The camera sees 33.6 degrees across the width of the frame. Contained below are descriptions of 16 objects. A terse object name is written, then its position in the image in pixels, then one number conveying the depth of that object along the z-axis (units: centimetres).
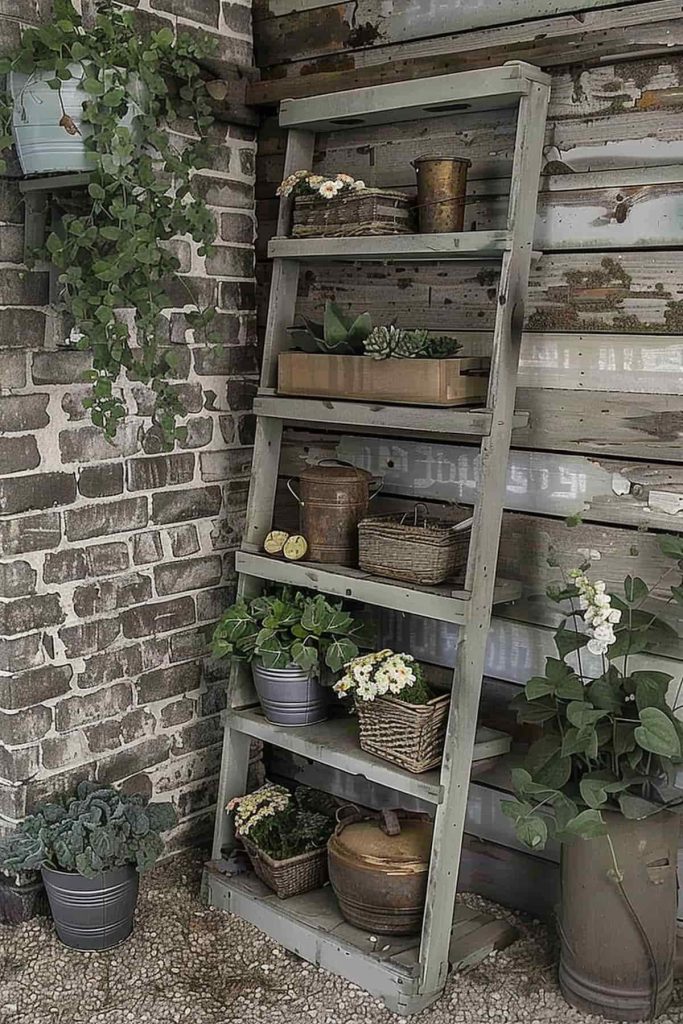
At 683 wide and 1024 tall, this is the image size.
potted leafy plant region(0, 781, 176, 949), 249
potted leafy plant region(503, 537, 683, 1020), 218
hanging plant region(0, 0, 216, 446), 225
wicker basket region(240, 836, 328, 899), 262
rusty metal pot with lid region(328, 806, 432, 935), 241
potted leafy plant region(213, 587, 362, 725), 257
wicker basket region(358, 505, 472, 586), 243
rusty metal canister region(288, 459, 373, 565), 260
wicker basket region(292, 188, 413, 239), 246
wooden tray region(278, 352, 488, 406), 237
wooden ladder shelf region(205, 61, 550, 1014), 231
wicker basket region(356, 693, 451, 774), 239
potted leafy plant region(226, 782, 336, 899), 263
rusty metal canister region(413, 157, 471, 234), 241
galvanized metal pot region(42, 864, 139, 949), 250
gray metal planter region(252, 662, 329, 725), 264
